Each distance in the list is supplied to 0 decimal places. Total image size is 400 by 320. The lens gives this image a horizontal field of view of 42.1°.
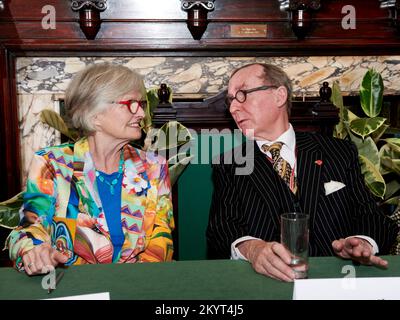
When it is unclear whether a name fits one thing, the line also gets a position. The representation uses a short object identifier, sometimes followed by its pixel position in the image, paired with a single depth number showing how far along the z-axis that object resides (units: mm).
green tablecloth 1179
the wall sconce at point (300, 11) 3275
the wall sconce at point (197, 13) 3227
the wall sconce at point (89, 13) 3195
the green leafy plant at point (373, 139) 2396
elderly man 1823
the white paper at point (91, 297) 1116
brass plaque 3383
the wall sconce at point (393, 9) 3334
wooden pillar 3303
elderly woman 1713
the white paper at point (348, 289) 1100
